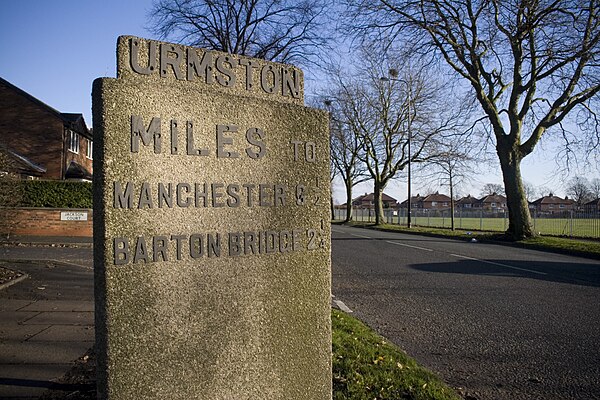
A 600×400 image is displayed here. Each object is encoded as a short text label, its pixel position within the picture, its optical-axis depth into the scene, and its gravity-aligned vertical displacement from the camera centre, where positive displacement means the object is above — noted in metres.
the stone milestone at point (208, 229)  2.38 -0.08
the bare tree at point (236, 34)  20.09 +8.48
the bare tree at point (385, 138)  33.19 +6.19
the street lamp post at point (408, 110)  31.14 +7.44
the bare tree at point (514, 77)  16.78 +5.53
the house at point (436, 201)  122.75 +2.88
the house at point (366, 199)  135.44 +4.14
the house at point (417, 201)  118.06 +2.91
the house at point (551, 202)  103.66 +1.68
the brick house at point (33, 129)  27.94 +5.84
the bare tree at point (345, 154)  39.47 +6.09
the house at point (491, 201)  113.69 +2.50
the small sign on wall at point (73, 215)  18.27 +0.14
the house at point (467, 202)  116.94 +2.28
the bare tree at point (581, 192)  77.58 +2.97
